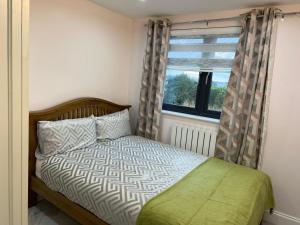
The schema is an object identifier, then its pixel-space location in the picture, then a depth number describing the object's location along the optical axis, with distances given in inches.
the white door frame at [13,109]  24.5
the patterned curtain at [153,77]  121.2
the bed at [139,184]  63.2
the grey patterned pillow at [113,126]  111.7
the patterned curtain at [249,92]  93.8
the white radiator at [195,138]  111.7
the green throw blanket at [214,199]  59.5
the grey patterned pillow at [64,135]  90.7
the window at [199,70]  109.1
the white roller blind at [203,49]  107.2
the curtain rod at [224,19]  89.8
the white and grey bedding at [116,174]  67.4
